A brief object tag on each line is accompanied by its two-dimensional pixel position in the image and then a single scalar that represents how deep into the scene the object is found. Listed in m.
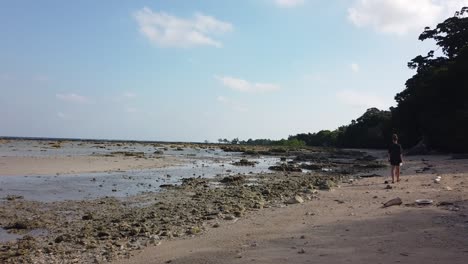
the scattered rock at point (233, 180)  20.61
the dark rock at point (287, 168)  28.77
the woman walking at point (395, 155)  17.36
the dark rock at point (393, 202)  10.62
